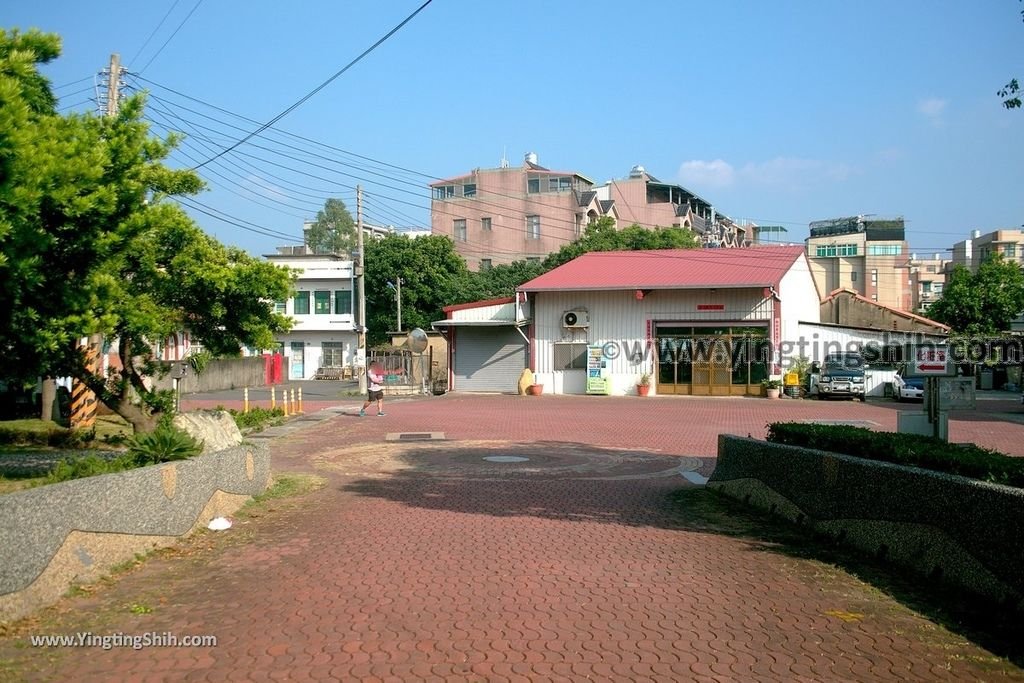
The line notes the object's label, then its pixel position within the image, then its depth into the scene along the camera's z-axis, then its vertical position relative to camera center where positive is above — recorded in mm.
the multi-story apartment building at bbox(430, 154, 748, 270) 62406 +11438
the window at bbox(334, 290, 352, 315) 57844 +3858
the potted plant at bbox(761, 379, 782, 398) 31844 -1252
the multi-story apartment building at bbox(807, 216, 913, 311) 74125 +8656
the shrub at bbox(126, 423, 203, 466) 8969 -953
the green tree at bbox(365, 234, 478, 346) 55469 +5455
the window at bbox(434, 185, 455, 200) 68125 +13380
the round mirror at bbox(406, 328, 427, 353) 36000 +736
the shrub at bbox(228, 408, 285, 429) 20062 -1523
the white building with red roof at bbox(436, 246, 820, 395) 32906 +1302
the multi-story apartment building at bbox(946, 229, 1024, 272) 73625 +9822
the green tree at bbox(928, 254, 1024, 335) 45031 +3001
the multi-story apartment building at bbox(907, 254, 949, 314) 89625 +7810
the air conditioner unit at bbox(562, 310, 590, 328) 34906 +1542
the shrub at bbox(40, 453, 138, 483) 7895 -1062
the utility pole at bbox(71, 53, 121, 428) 18203 -776
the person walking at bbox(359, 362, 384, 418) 24500 -866
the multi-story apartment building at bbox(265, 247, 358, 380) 57719 +2489
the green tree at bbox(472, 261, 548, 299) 52844 +4972
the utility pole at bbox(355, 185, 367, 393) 35406 +2547
